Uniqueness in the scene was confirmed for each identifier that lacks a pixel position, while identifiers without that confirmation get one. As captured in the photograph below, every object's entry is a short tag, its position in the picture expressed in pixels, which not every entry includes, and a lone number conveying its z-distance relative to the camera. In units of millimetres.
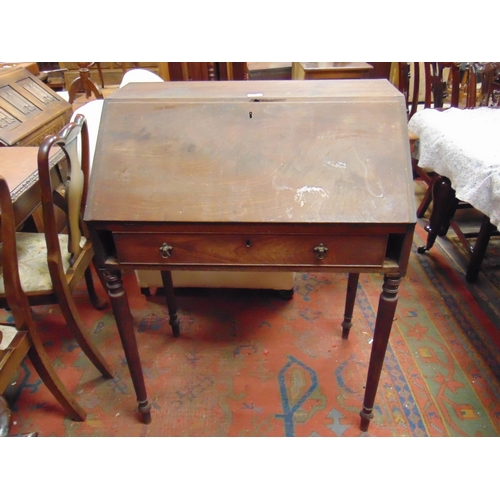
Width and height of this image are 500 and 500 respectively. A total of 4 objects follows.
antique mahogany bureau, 971
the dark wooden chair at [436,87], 2143
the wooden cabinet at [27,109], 2338
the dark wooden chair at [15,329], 1061
